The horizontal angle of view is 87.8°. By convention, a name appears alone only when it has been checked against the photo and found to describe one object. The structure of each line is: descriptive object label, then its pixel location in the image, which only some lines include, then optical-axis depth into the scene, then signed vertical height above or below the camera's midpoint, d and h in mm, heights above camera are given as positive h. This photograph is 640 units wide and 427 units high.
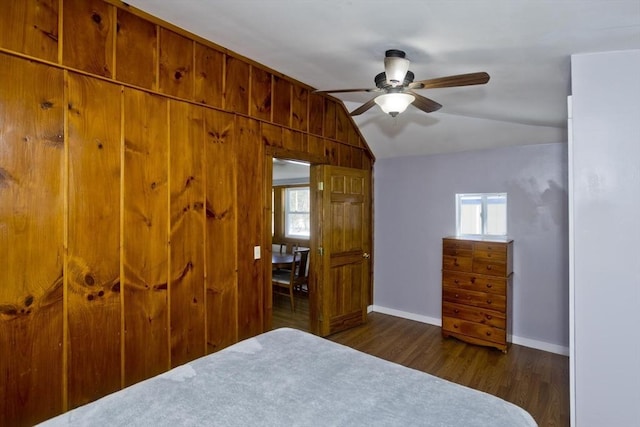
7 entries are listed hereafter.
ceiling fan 2008 +824
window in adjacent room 6527 +64
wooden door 3830 -401
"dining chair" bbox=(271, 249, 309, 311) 4895 -956
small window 4113 +22
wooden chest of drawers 3619 -845
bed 1259 -769
